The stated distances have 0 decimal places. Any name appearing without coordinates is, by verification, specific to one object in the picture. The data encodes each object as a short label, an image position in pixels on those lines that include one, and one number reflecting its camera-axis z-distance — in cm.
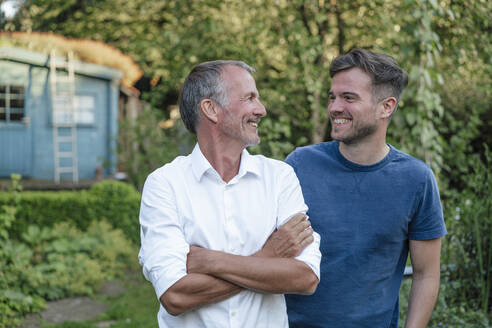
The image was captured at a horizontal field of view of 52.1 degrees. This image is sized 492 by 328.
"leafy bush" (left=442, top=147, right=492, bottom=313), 346
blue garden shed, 1087
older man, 167
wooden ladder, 1076
